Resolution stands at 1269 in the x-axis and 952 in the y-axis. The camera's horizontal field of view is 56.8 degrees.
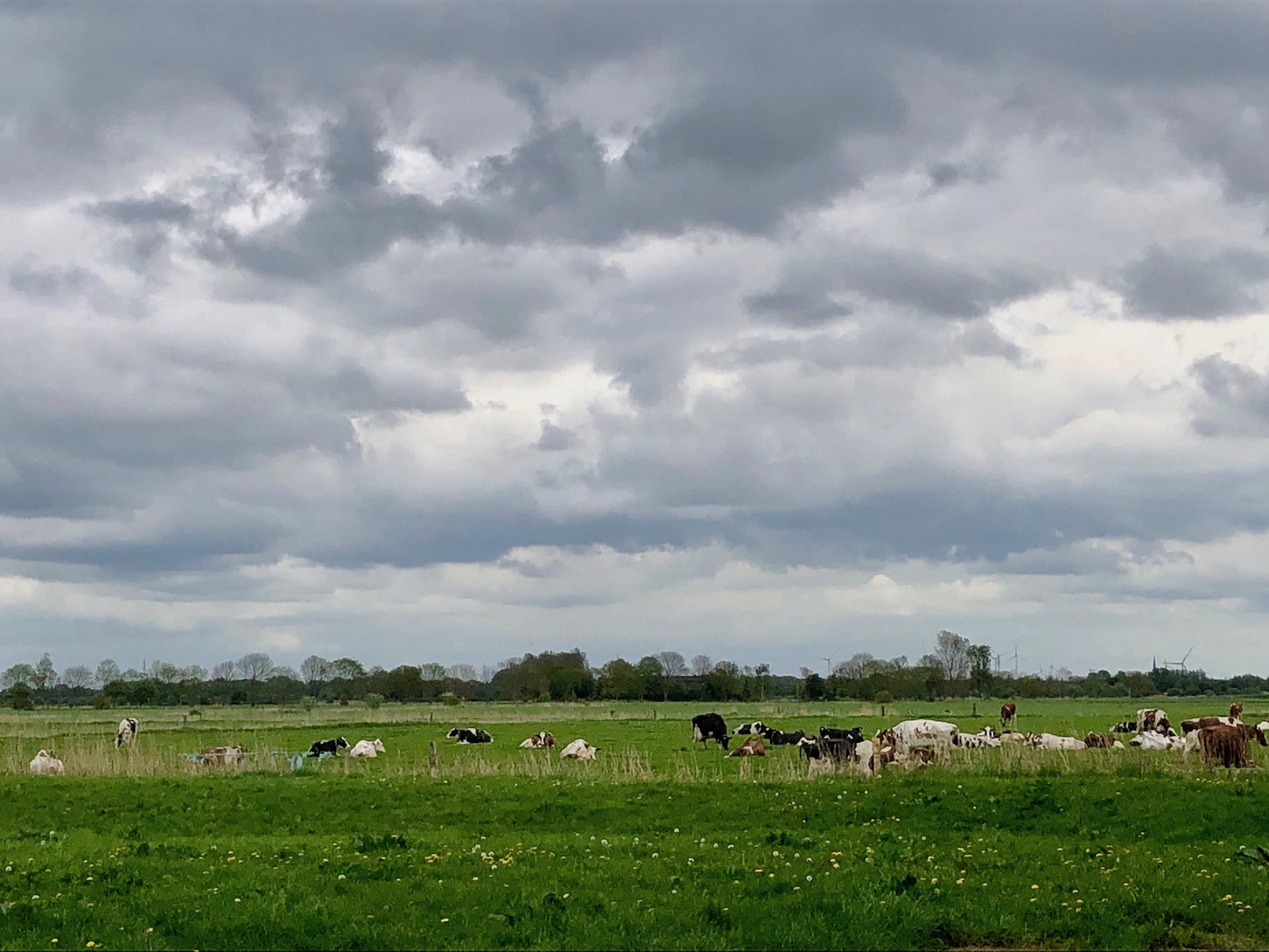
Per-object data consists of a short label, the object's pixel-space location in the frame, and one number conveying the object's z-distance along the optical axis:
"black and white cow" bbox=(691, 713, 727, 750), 56.56
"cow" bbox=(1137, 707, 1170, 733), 57.50
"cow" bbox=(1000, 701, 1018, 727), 65.39
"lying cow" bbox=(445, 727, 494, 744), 59.00
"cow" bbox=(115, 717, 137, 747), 59.06
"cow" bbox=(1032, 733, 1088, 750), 41.43
